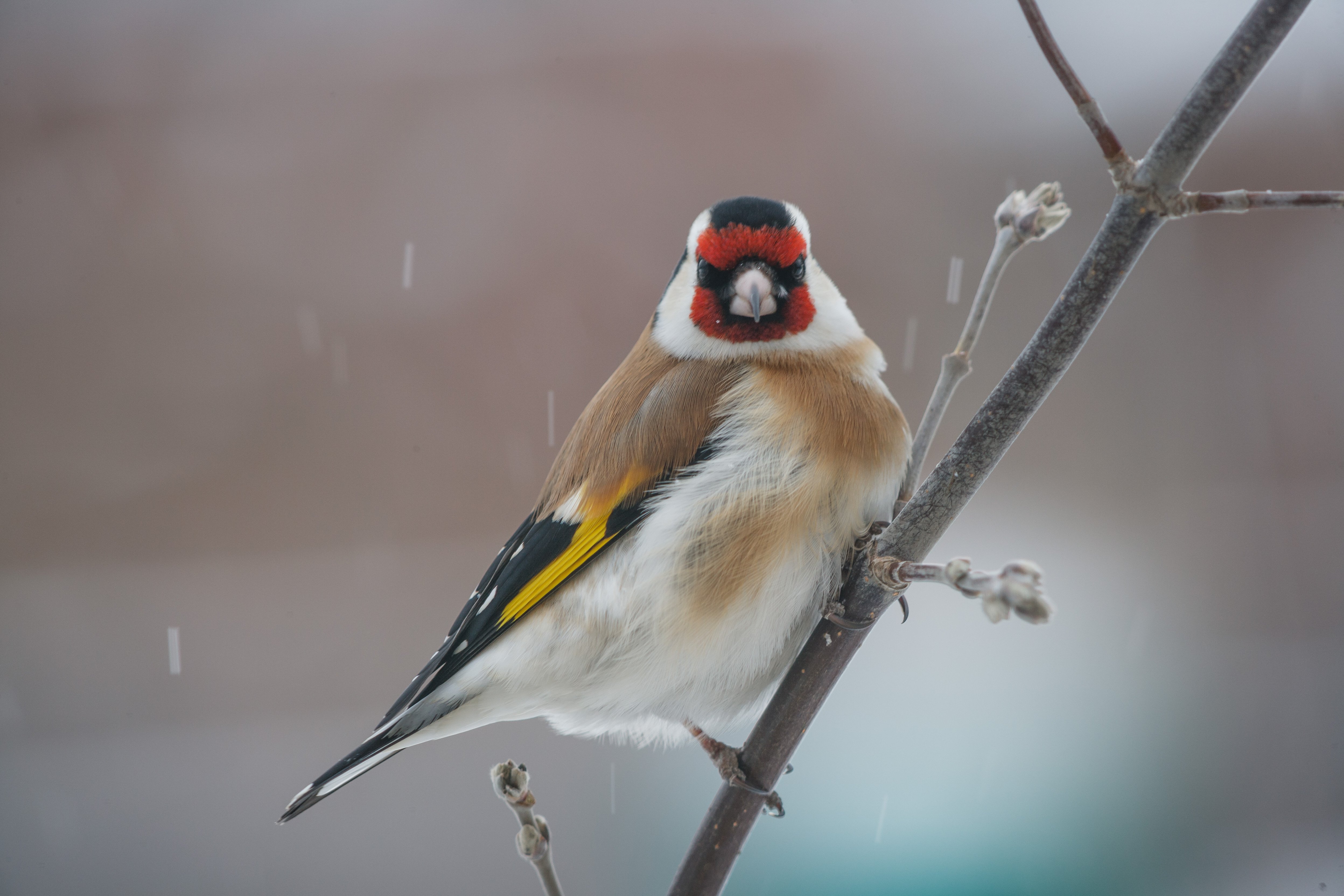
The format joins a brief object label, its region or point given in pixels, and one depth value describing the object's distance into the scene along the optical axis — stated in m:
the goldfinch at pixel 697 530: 2.46
